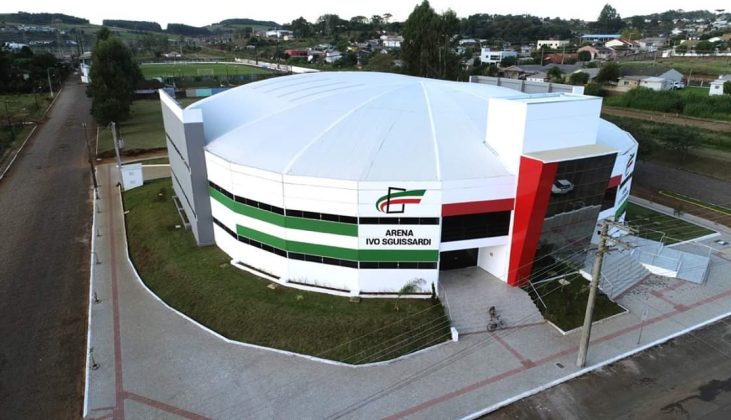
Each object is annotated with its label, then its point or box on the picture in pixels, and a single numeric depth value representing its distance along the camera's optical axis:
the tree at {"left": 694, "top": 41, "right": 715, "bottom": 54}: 133.75
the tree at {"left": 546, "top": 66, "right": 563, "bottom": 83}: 94.54
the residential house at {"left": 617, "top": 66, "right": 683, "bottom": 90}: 85.75
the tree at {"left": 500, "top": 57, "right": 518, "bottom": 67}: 126.12
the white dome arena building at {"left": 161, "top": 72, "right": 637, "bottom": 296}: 24.11
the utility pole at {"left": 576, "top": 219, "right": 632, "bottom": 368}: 17.52
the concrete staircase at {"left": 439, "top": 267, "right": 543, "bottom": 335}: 23.58
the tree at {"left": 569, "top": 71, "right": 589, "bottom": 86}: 90.88
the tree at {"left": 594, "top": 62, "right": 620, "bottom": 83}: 89.50
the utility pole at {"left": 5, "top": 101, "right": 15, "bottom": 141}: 64.96
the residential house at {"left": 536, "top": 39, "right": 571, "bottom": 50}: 173.66
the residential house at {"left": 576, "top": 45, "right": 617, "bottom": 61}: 138.38
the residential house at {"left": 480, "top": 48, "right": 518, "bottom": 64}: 138.25
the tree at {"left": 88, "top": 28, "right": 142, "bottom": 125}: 64.12
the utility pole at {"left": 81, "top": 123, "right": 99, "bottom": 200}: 43.31
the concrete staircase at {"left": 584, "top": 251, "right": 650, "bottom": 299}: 26.58
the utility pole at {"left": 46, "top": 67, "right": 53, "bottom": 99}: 102.28
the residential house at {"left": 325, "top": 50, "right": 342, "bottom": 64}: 156.15
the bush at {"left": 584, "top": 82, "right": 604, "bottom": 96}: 83.69
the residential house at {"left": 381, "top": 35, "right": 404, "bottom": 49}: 191.88
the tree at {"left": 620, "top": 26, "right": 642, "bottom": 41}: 190.55
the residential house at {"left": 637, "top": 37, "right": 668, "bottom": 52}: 165.75
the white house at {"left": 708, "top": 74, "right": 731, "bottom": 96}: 75.00
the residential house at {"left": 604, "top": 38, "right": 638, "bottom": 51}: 168.75
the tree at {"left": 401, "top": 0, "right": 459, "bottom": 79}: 71.44
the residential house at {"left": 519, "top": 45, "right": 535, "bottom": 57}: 161.12
